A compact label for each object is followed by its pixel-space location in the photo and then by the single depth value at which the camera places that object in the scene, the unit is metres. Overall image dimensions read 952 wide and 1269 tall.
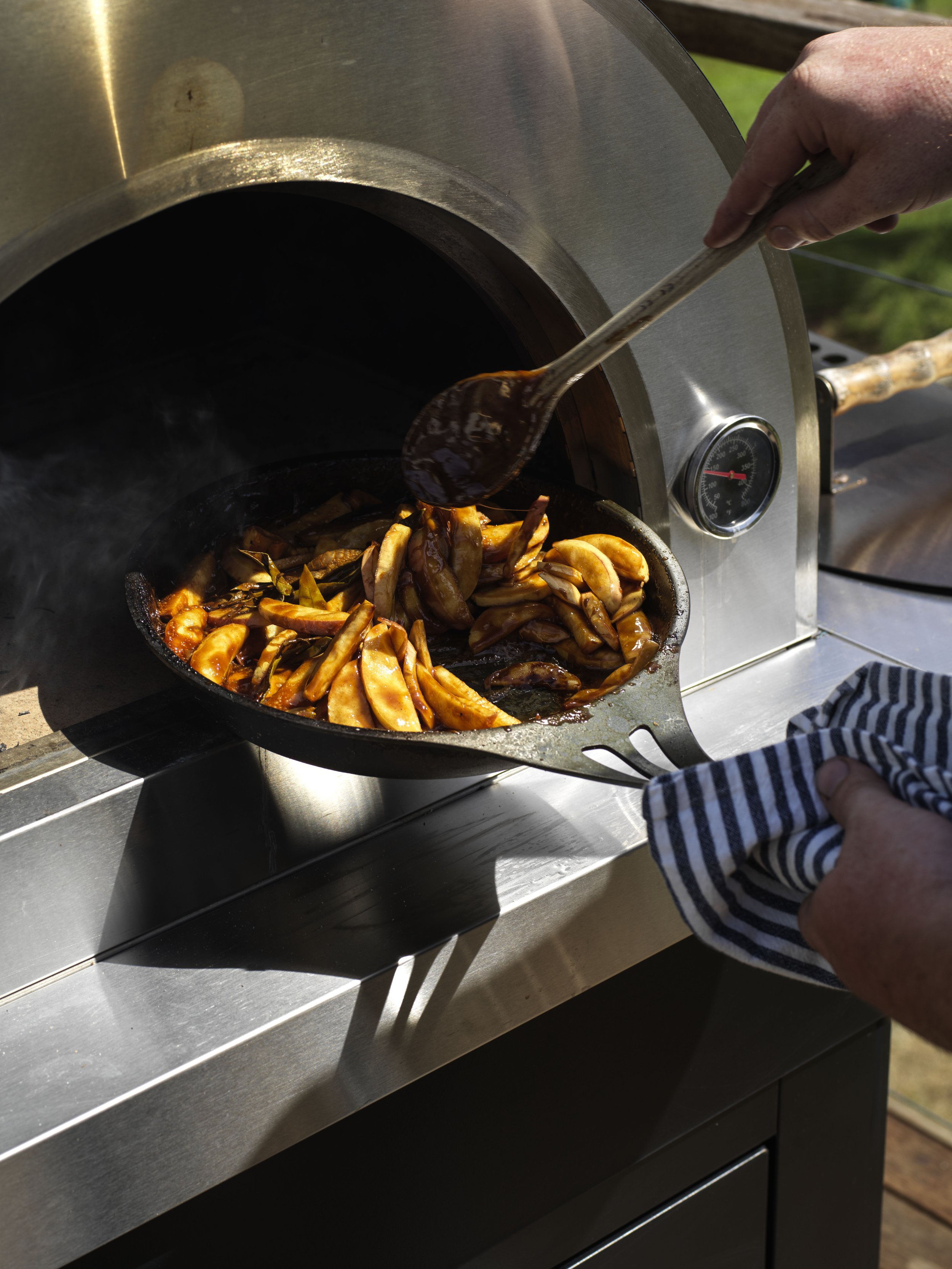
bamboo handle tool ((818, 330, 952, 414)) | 1.70
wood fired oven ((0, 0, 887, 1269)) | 0.86
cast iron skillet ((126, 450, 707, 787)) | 0.81
